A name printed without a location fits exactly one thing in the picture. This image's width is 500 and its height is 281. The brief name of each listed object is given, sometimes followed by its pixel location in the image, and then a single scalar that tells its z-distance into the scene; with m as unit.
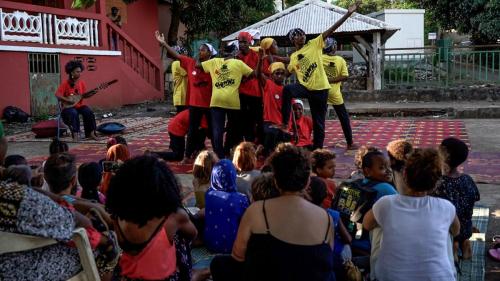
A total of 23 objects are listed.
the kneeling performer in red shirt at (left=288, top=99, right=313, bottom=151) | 7.76
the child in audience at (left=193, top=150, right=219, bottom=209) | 4.87
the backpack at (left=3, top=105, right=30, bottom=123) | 13.27
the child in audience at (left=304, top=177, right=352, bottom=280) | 3.63
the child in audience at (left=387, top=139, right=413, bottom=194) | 4.36
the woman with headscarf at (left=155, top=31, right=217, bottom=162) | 7.87
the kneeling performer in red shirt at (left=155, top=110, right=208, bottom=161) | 8.12
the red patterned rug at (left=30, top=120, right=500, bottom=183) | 7.43
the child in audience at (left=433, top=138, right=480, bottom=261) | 4.11
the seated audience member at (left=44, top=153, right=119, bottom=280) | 2.92
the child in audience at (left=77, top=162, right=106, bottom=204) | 4.14
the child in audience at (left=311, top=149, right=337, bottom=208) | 4.60
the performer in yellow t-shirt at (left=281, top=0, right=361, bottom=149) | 7.53
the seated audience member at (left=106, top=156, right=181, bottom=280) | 2.76
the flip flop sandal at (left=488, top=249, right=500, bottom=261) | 4.33
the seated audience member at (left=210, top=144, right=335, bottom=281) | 2.78
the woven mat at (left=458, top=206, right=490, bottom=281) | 4.02
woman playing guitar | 10.54
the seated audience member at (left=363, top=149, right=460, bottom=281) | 3.13
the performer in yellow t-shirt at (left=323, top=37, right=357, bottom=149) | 8.79
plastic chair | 2.40
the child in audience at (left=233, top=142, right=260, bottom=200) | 4.80
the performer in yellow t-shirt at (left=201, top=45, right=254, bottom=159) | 7.41
